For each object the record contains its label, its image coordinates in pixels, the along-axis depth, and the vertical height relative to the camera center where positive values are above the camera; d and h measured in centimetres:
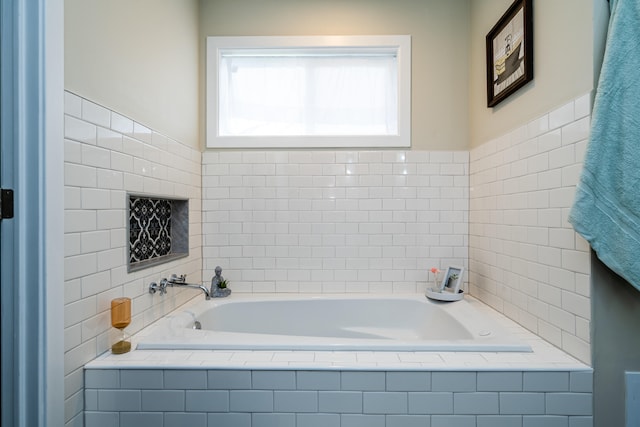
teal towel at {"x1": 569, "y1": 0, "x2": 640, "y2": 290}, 98 +17
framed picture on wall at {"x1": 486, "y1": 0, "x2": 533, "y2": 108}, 144 +83
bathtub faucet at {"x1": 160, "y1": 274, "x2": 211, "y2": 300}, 162 -39
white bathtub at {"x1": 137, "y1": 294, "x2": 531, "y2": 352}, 169 -66
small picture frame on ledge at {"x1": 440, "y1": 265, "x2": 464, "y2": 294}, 192 -44
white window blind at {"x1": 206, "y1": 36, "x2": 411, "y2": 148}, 217 +86
